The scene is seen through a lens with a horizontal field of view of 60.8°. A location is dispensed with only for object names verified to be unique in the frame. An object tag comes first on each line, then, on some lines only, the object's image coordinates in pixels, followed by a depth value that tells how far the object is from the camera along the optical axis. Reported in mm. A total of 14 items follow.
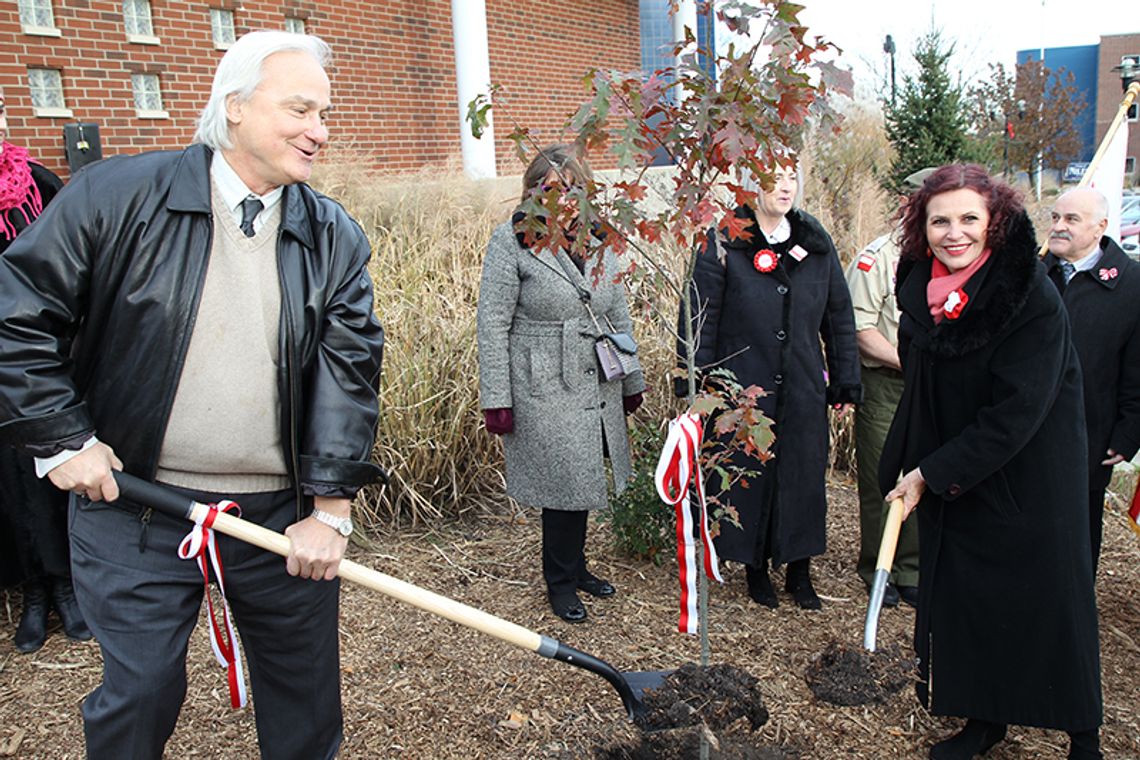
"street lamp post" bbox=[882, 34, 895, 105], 20273
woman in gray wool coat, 3914
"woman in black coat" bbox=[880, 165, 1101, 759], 2893
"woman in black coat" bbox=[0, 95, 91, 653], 3768
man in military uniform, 4398
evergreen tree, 11109
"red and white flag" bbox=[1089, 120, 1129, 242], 4773
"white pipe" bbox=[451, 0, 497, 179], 11492
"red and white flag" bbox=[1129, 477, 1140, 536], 4141
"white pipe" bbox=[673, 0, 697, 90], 14984
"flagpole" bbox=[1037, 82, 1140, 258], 4625
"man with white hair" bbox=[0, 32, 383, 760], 2191
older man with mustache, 3793
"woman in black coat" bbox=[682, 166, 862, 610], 4094
